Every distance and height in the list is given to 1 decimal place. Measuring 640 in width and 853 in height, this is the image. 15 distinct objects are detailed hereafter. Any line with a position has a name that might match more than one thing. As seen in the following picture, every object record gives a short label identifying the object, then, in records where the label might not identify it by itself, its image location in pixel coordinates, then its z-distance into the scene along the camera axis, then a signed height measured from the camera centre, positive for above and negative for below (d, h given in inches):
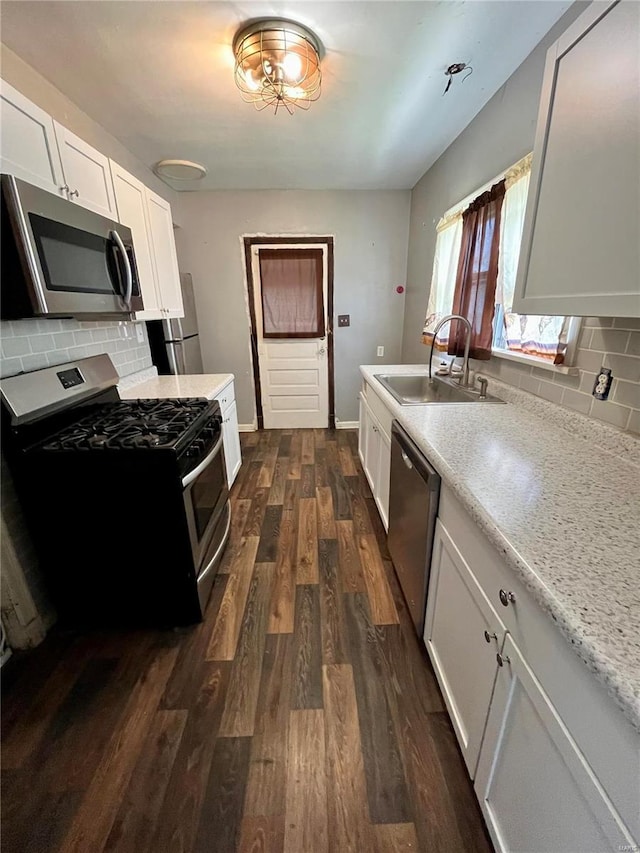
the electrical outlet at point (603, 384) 48.3 -10.4
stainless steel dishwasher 48.6 -32.4
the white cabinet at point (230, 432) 97.5 -34.7
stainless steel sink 86.0 -19.8
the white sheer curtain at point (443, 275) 95.6 +9.9
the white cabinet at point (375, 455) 81.9 -38.3
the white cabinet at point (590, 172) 31.7 +13.8
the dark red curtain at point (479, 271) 74.9 +8.7
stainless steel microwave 44.4 +8.1
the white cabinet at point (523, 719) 20.1 -30.2
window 56.8 -1.9
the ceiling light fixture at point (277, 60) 56.3 +42.8
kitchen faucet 78.6 -12.2
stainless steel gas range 53.0 -29.1
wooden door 141.0 -17.2
